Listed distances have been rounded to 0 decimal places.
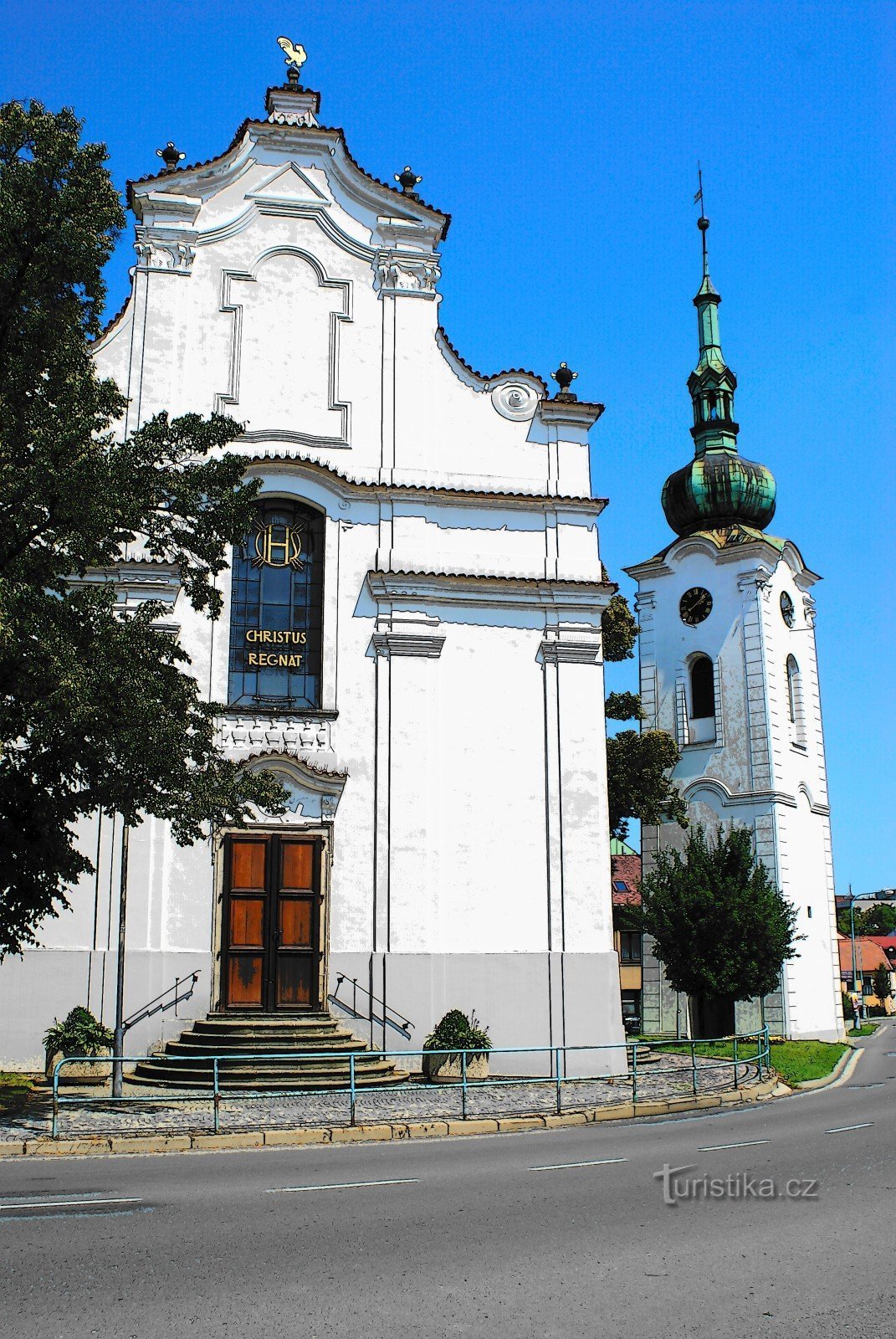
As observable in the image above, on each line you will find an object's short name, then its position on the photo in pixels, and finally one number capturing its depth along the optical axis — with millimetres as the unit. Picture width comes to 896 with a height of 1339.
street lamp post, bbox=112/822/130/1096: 16755
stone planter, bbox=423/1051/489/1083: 19328
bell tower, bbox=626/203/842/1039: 40438
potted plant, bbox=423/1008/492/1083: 19328
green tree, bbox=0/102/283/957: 14766
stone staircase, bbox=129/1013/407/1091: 18422
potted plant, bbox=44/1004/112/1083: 18406
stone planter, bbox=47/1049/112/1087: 18375
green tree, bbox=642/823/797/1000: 30375
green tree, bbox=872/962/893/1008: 90312
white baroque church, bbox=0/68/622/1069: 21141
